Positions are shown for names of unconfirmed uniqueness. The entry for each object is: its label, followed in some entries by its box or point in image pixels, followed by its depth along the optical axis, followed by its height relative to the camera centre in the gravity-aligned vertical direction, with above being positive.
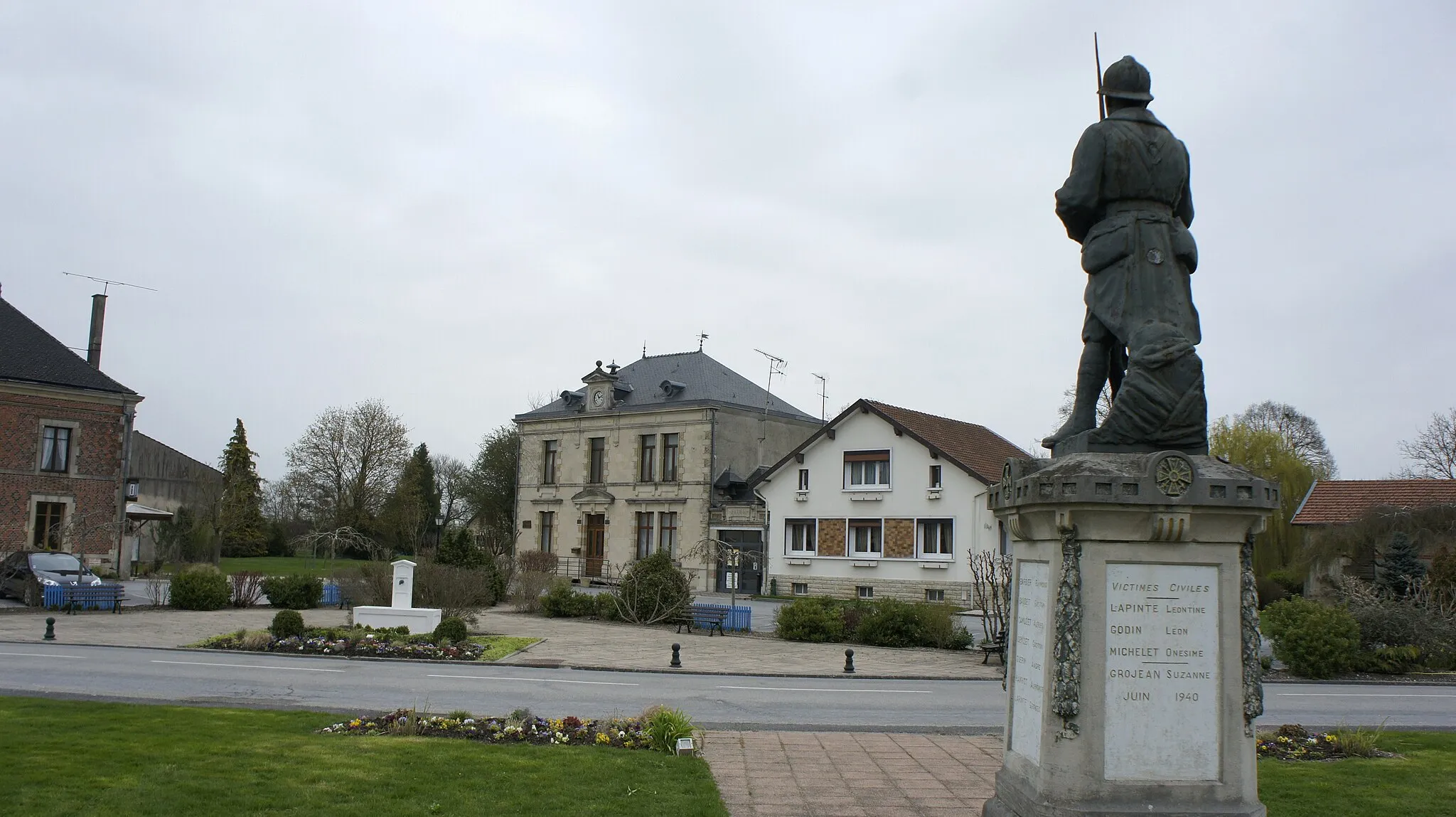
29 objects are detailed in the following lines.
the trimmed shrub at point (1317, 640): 18.78 -1.55
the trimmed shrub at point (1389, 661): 19.50 -1.94
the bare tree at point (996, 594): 20.48 -1.02
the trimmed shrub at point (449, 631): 20.22 -1.99
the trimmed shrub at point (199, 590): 27.95 -1.84
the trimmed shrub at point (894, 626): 22.75 -1.85
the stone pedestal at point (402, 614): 21.95 -1.81
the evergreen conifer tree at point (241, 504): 56.03 +1.02
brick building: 38.09 +2.74
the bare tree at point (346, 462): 58.78 +3.59
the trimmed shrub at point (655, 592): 27.44 -1.51
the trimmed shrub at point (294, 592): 29.00 -1.89
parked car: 27.99 -1.51
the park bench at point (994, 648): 19.75 -2.00
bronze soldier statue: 6.27 +1.70
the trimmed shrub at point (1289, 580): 33.19 -0.86
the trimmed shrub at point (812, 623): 23.66 -1.89
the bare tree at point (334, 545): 35.12 -0.88
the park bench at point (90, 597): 26.03 -1.98
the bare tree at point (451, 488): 69.81 +2.78
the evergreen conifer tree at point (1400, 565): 25.91 -0.21
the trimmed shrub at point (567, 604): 29.42 -2.02
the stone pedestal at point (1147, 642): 5.77 -0.52
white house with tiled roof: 35.44 +1.25
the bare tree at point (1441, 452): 42.25 +4.30
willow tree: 36.41 +3.93
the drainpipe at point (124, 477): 39.84 +1.64
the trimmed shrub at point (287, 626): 19.86 -1.93
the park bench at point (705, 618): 25.86 -2.04
